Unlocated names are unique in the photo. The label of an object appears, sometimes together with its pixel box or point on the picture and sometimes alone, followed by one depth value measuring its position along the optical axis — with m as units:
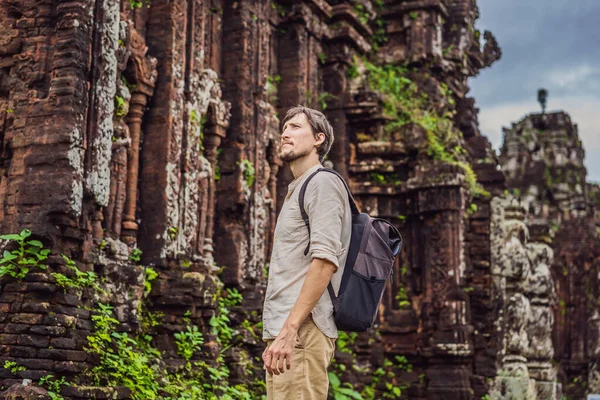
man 3.83
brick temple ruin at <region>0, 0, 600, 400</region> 7.79
